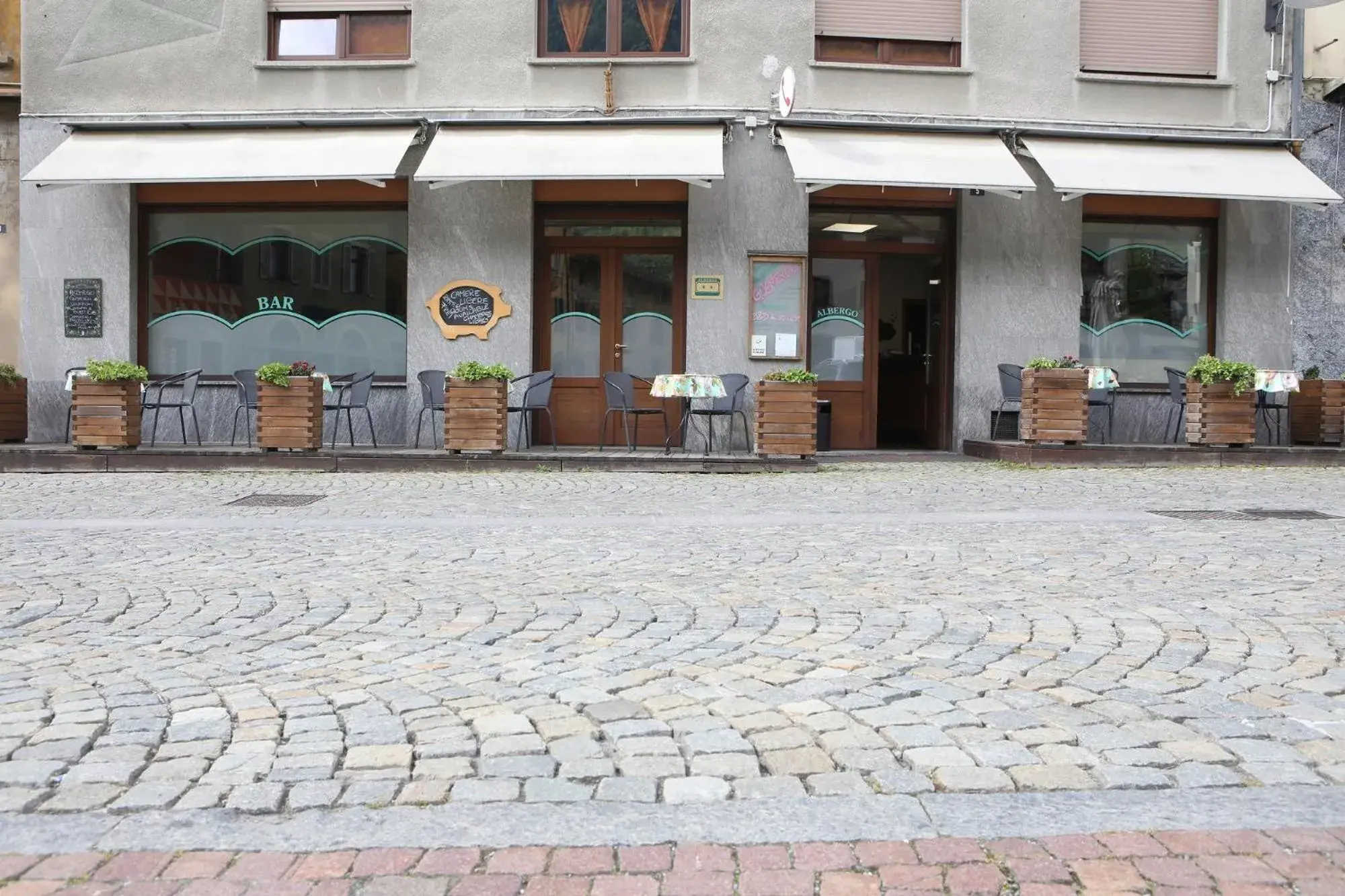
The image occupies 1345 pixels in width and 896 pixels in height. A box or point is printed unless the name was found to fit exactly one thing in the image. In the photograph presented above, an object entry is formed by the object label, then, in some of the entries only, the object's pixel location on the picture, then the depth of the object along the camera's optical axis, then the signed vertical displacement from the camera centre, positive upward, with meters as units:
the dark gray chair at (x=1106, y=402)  14.52 +0.07
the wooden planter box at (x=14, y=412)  14.45 -0.19
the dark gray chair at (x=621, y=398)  13.39 +0.05
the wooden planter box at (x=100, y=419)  12.68 -0.22
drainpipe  15.05 +3.91
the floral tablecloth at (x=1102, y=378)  13.54 +0.32
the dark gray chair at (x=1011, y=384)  14.34 +0.26
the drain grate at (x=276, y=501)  9.66 -0.81
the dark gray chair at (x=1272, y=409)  14.61 +0.00
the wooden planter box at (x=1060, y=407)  13.05 +0.01
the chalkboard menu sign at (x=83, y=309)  14.99 +1.05
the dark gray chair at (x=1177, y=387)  14.32 +0.25
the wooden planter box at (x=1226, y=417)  13.09 -0.08
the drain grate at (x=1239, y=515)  8.71 -0.74
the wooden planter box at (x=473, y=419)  12.57 -0.18
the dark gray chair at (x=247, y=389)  13.95 +0.11
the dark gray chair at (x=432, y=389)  13.88 +0.12
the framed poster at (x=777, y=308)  14.52 +1.12
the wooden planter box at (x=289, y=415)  12.67 -0.16
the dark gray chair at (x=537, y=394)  13.48 +0.08
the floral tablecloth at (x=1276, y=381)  13.17 +0.30
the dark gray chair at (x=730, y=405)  13.15 -0.01
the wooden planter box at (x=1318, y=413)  13.93 -0.03
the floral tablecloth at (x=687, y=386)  12.58 +0.17
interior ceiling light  15.16 +2.14
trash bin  14.92 -0.26
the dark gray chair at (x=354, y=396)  13.92 +0.04
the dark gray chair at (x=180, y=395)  13.93 +0.02
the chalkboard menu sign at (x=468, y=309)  14.68 +1.07
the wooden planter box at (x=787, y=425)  12.56 -0.21
